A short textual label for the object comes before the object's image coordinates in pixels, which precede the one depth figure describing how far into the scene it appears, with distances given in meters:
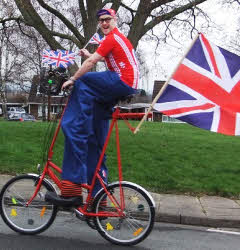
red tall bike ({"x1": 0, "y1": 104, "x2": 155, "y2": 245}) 4.23
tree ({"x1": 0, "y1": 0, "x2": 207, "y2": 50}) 13.39
